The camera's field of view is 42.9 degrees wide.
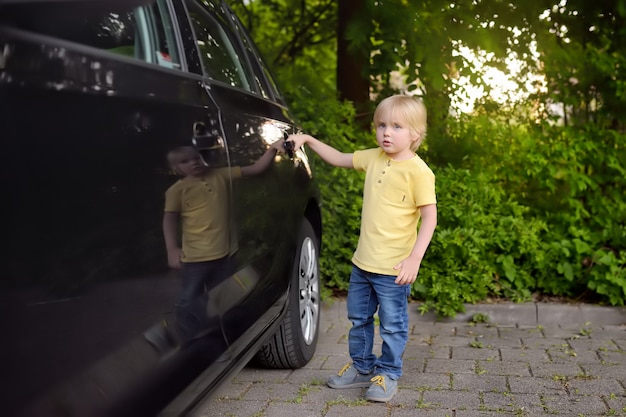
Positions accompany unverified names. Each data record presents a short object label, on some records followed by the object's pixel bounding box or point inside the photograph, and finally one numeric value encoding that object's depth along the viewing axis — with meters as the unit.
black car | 1.44
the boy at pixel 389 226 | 3.41
